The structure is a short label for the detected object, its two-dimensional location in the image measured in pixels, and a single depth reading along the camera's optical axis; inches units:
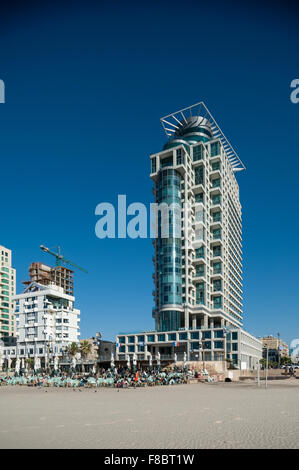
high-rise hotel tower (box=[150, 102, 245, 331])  3998.5
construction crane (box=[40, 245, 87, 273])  6628.9
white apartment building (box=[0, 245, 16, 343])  5634.8
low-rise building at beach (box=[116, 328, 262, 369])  3754.9
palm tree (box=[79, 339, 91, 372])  4185.5
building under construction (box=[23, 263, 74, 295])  6259.8
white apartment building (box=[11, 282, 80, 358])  4443.9
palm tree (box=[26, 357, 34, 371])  4131.4
